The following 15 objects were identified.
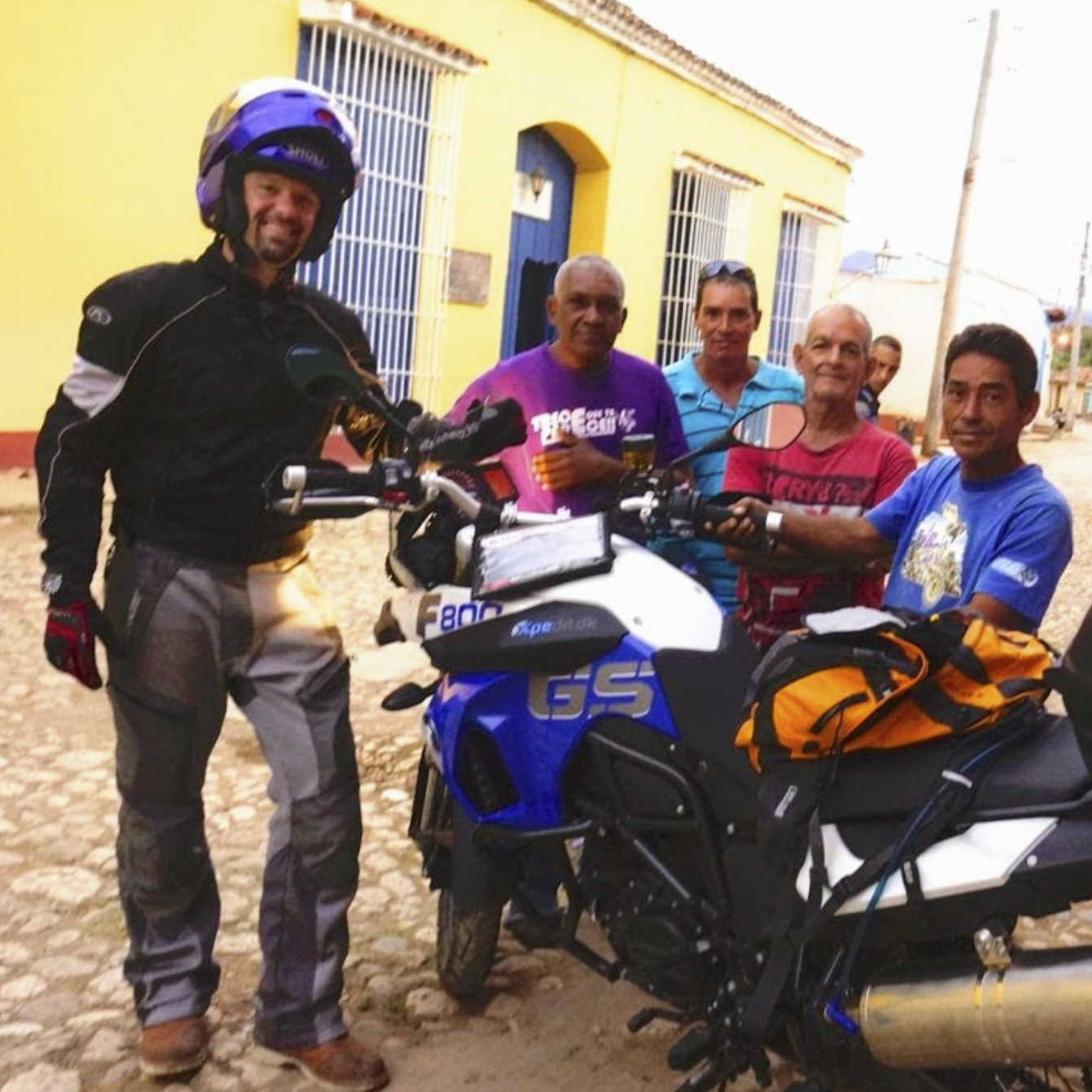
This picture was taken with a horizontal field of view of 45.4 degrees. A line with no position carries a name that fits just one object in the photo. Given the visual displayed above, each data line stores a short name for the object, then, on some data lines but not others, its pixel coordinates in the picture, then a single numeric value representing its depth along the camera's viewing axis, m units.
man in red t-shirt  3.46
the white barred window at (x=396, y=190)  10.49
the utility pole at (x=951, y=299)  20.55
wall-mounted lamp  13.40
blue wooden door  13.12
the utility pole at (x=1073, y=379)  36.21
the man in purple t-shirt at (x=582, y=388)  3.63
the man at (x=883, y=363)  6.52
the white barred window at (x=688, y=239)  15.63
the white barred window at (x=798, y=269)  19.20
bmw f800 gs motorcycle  2.04
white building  27.19
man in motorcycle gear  2.57
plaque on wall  12.04
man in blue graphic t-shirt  2.61
